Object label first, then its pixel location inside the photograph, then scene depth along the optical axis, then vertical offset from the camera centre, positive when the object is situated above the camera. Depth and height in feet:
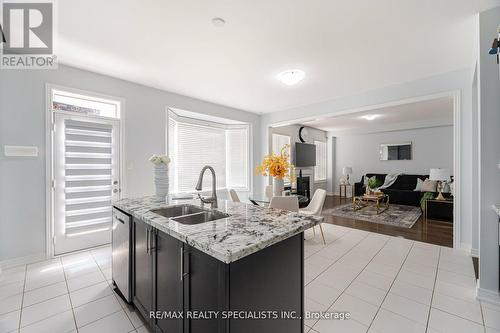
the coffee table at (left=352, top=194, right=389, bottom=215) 18.10 -3.73
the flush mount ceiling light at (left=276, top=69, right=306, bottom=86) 10.12 +4.27
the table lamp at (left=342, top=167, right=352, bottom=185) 25.64 -0.67
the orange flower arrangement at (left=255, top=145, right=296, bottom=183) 10.91 +0.00
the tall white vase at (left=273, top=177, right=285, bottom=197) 11.52 -1.16
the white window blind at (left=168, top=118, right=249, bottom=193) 14.99 +0.94
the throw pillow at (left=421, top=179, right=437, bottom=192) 19.26 -1.90
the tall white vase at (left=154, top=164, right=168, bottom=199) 7.89 -0.56
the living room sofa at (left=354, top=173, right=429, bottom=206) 20.06 -2.50
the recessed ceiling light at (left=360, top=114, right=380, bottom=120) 19.15 +4.49
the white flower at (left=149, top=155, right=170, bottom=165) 7.72 +0.21
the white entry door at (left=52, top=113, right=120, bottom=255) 9.44 -0.62
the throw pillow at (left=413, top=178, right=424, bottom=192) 20.75 -1.92
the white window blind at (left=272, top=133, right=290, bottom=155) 20.43 +2.40
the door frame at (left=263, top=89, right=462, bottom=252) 9.91 +0.19
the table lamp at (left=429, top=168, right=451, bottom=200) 15.29 -0.72
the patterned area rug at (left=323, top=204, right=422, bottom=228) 15.02 -3.90
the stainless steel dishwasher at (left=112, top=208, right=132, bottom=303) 5.86 -2.57
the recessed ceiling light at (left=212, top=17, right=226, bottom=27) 6.62 +4.52
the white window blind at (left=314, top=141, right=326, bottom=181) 26.61 +0.44
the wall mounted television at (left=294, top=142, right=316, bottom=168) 22.18 +1.17
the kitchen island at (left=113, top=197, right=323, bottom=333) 3.32 -1.93
